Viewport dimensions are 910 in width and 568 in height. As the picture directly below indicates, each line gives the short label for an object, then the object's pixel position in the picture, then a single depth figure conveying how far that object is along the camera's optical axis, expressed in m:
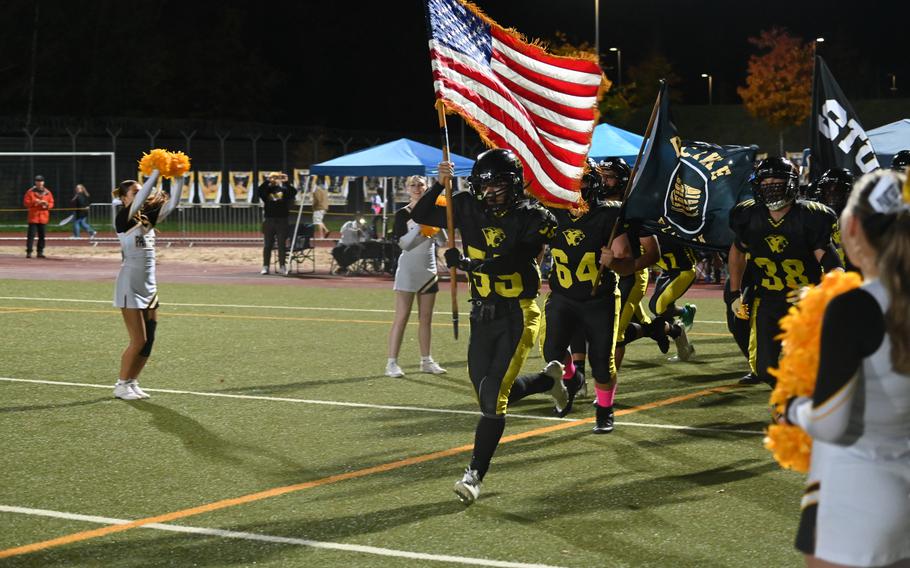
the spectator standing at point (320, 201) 29.28
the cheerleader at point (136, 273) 10.48
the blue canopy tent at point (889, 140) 16.30
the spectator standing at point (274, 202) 24.80
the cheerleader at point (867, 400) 3.31
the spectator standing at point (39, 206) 29.16
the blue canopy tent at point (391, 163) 23.75
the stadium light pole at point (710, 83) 80.45
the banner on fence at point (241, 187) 40.94
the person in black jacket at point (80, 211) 36.84
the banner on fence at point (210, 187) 40.97
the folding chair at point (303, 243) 26.92
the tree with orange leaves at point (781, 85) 60.94
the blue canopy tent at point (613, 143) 22.45
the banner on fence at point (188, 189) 38.75
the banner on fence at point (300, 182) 36.25
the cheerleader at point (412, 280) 12.00
